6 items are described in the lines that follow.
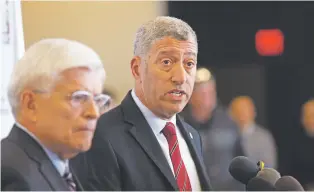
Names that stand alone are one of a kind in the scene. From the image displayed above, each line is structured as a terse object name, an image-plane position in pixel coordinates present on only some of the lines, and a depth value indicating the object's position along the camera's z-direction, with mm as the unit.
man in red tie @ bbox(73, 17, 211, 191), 4201
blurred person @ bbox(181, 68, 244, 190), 6551
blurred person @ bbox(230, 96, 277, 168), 7243
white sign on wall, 4258
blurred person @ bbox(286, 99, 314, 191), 8641
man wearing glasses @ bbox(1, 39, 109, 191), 3865
